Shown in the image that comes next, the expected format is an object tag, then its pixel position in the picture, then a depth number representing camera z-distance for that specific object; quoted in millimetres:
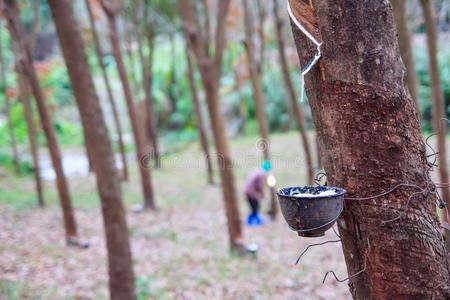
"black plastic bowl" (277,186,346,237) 1584
